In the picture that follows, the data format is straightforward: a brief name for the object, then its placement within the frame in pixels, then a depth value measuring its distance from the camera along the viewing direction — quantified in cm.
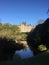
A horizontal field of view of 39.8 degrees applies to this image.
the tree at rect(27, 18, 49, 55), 975
